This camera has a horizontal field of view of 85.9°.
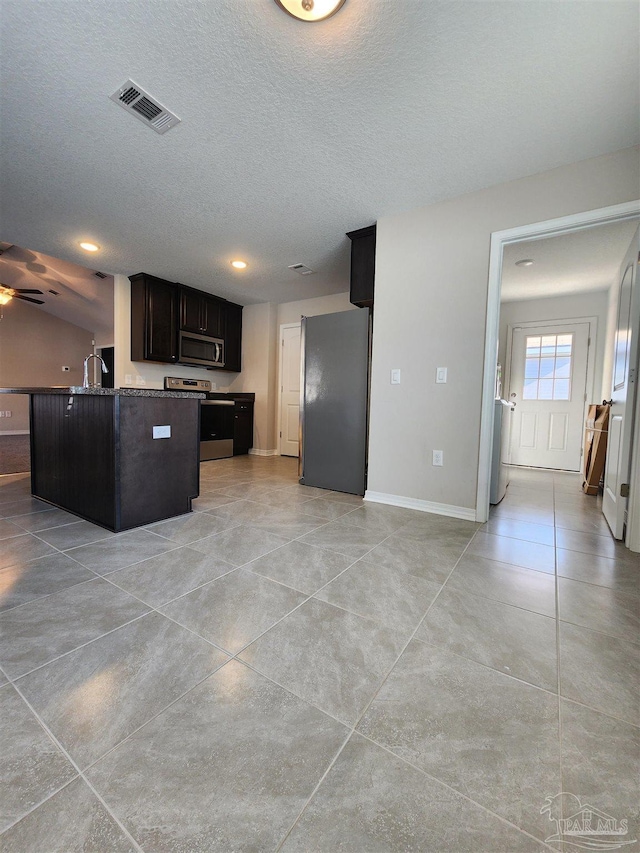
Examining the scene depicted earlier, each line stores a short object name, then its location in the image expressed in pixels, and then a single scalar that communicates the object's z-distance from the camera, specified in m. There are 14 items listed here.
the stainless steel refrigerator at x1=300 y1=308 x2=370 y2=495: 3.02
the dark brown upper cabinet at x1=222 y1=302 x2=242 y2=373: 5.38
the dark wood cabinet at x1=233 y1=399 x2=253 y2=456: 5.32
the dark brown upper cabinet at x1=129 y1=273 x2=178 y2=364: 4.28
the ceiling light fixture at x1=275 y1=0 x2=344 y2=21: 1.32
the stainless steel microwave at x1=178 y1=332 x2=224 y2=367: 4.70
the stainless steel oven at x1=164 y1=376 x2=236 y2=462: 4.69
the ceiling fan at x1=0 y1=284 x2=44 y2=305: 5.31
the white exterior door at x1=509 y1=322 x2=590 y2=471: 4.67
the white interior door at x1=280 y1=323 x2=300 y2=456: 5.36
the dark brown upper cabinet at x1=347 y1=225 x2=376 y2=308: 3.00
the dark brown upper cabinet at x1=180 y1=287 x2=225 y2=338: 4.68
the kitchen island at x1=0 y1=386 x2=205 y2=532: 2.06
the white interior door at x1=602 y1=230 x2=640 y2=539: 2.09
